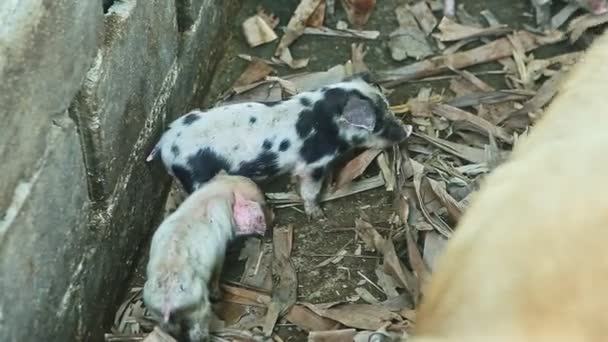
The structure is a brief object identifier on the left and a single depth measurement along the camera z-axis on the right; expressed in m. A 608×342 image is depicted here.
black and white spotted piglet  3.55
